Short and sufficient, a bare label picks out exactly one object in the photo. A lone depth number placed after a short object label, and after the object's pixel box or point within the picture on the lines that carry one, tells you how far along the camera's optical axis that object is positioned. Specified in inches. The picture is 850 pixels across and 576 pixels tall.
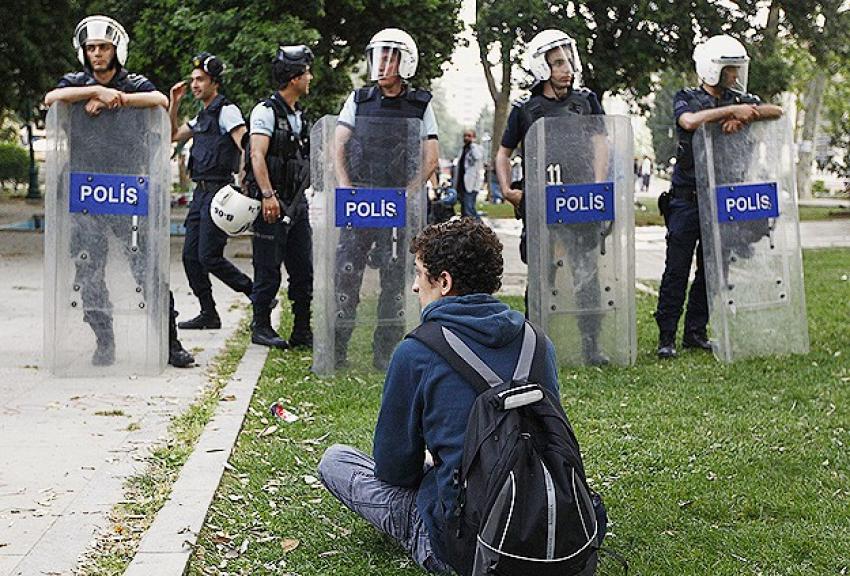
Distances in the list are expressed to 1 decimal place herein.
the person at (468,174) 898.1
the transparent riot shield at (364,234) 304.3
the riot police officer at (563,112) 312.2
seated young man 153.9
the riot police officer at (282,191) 329.4
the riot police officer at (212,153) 356.8
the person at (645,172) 2188.7
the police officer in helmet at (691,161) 317.4
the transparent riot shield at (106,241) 296.8
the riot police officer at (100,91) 290.7
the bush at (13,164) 1569.9
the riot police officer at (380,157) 305.3
